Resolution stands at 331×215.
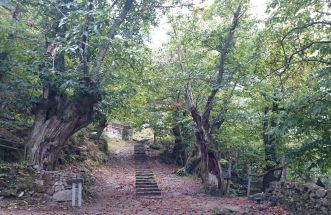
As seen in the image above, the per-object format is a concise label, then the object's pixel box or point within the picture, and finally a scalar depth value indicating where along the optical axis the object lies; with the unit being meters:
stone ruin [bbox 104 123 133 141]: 30.00
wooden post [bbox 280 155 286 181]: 13.71
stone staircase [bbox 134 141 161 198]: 13.89
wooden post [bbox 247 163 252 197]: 14.59
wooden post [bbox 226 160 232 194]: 14.49
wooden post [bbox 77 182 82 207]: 9.71
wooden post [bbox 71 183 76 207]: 9.58
